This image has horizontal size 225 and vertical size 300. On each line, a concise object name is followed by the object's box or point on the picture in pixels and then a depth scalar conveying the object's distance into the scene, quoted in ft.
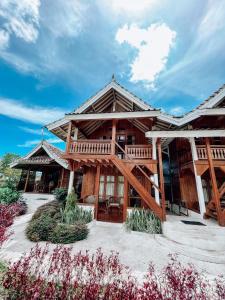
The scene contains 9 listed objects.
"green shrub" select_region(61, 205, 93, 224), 25.45
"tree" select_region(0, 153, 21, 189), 35.59
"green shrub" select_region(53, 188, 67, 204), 32.91
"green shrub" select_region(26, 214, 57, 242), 18.84
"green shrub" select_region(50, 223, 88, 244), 18.57
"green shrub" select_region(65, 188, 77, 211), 28.08
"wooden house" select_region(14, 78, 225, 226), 27.07
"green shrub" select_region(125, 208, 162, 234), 22.57
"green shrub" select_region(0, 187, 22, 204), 32.24
